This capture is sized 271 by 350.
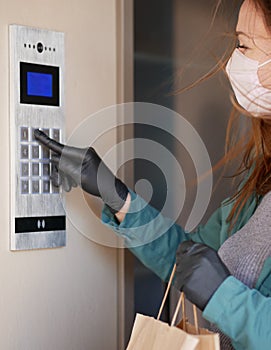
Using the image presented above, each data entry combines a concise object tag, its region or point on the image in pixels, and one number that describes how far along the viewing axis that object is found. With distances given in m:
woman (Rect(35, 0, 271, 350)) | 1.08
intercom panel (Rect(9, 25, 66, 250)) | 1.32
